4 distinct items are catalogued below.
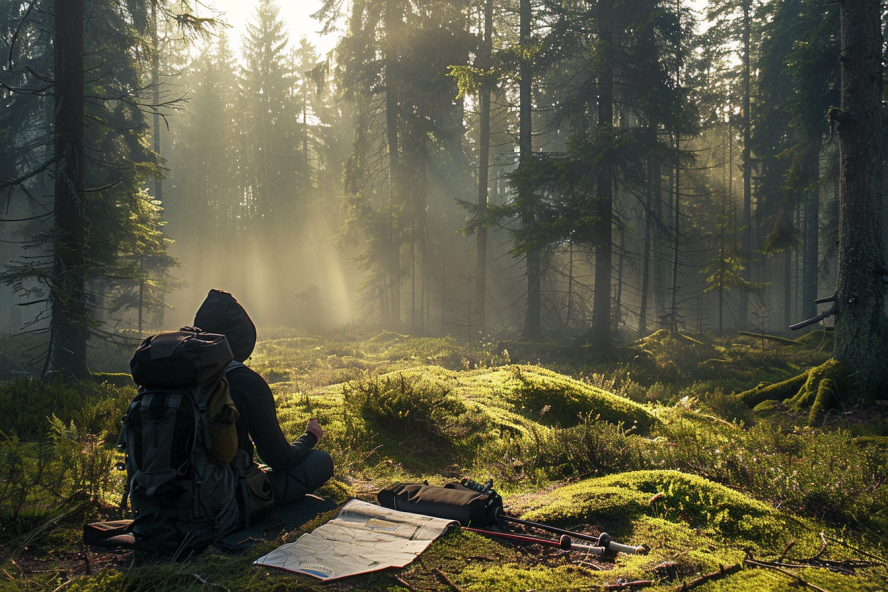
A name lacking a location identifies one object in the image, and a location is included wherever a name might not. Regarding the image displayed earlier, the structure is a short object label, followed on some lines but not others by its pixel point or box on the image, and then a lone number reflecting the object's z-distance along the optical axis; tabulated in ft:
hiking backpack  9.34
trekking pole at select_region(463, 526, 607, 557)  10.10
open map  9.00
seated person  11.46
